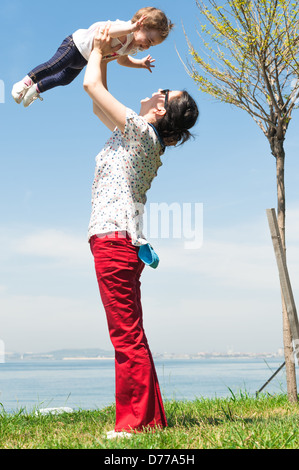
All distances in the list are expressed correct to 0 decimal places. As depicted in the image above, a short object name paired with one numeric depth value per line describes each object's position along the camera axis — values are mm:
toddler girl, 3283
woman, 2930
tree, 5824
